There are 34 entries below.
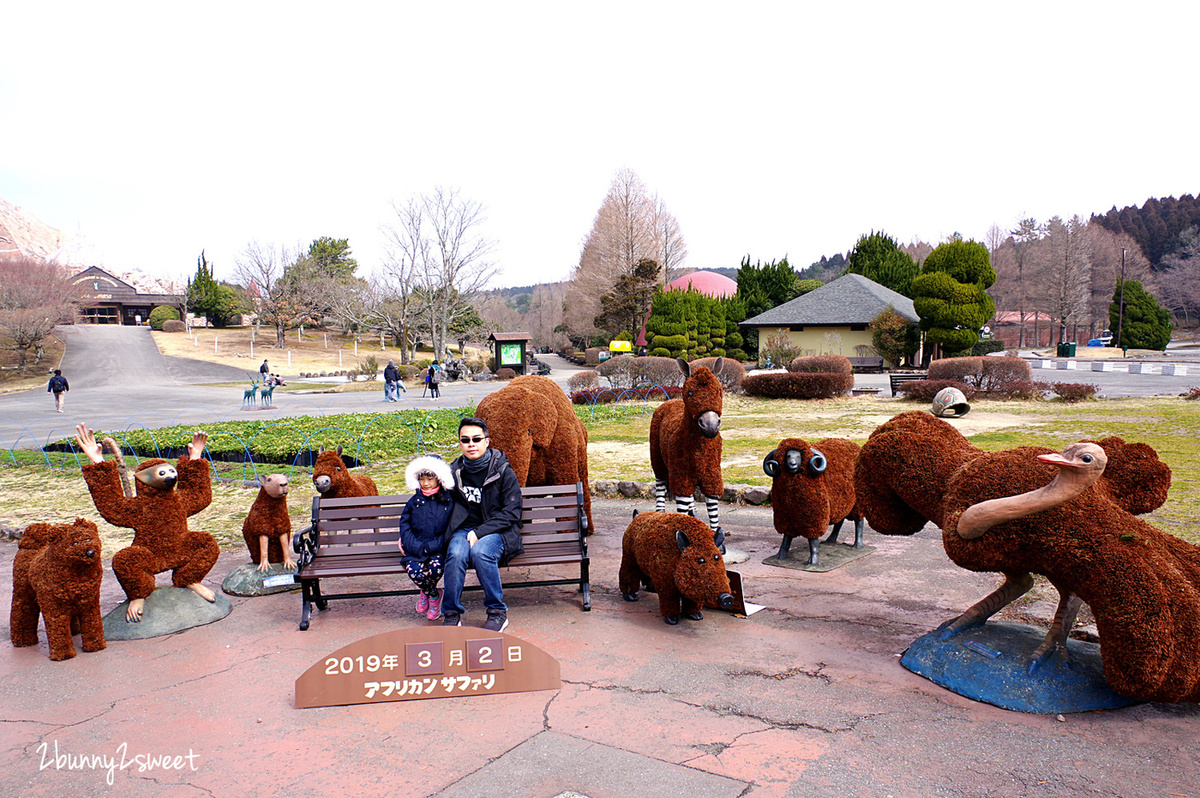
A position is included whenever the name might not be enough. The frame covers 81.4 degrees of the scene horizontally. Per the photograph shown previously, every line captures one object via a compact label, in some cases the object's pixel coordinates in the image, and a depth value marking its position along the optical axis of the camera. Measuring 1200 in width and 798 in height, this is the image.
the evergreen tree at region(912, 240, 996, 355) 30.89
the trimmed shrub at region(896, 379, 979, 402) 21.84
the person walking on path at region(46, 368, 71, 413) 23.44
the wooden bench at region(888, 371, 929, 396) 25.00
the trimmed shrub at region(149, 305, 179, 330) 61.81
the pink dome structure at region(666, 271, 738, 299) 63.41
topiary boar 5.01
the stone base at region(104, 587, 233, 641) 5.21
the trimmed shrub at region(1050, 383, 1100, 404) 20.67
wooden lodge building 67.19
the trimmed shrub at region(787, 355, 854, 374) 26.84
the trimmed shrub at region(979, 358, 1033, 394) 22.80
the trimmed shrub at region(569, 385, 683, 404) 22.99
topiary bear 4.76
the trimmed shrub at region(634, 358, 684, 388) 26.23
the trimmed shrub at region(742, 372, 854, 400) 23.27
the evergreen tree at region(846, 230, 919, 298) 46.66
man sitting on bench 5.13
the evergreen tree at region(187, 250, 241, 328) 65.06
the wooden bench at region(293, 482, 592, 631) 5.49
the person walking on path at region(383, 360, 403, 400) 27.20
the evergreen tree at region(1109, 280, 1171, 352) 49.78
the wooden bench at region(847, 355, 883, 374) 36.12
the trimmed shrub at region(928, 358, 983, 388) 23.36
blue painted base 3.88
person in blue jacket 5.29
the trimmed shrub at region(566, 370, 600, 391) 25.89
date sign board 4.21
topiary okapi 6.56
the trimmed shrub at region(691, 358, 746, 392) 25.44
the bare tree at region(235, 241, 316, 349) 57.06
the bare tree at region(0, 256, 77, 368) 40.12
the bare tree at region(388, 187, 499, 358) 43.53
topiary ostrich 3.54
